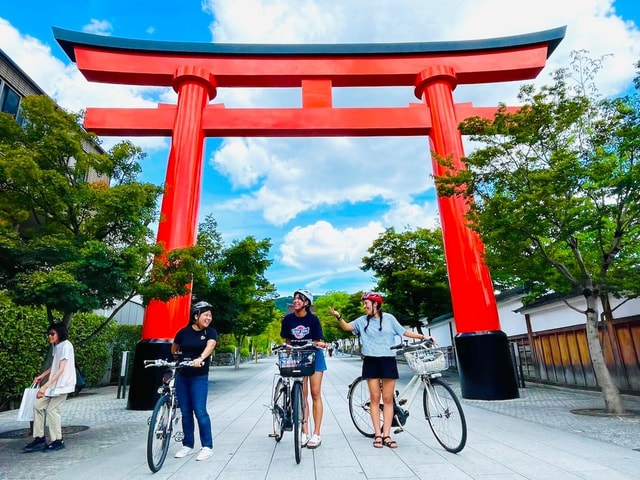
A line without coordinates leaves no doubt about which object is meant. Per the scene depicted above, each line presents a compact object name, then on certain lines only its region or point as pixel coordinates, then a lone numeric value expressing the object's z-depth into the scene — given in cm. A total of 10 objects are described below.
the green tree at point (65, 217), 542
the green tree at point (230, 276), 1296
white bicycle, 409
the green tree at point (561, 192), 653
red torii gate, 982
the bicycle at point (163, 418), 370
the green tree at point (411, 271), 1535
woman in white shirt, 488
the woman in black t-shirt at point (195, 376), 411
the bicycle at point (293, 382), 399
